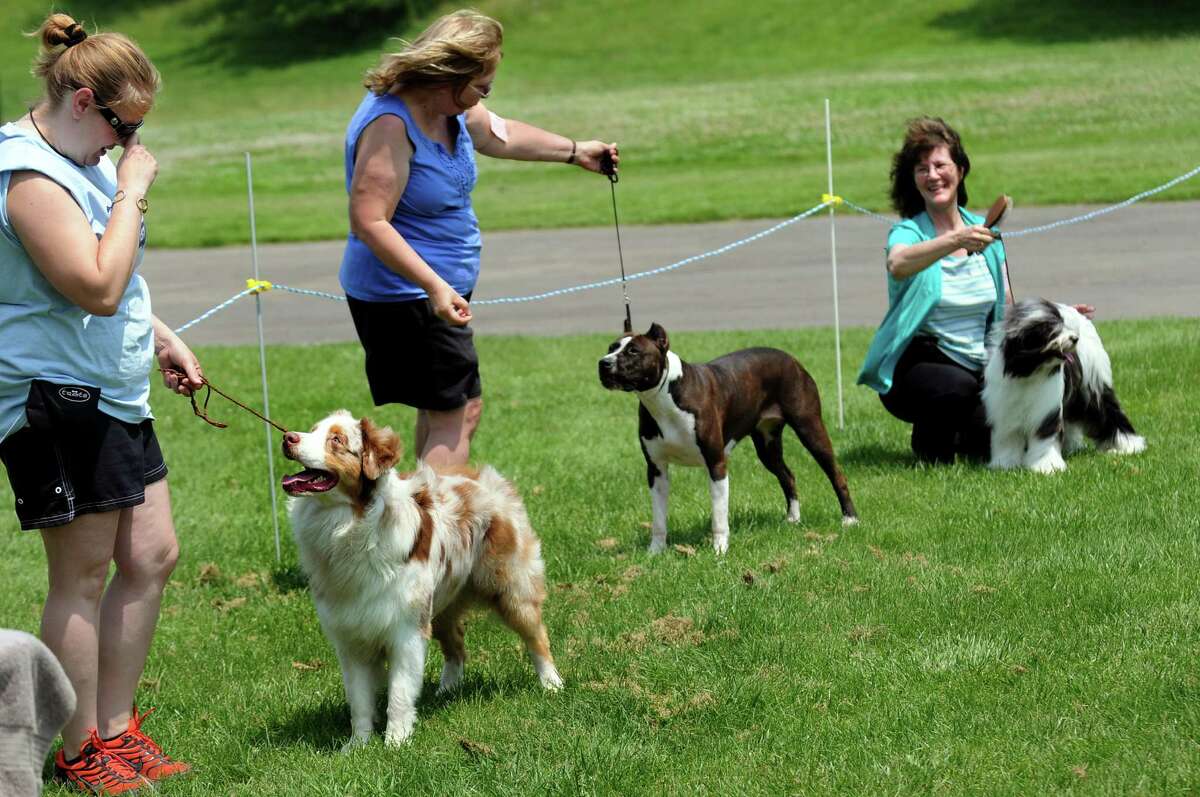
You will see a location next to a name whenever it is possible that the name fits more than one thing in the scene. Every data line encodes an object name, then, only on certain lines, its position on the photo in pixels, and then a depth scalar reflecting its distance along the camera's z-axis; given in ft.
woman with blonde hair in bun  26.07
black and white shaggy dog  51.83
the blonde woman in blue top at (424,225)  33.73
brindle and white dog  43.14
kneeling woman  53.67
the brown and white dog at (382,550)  30.01
